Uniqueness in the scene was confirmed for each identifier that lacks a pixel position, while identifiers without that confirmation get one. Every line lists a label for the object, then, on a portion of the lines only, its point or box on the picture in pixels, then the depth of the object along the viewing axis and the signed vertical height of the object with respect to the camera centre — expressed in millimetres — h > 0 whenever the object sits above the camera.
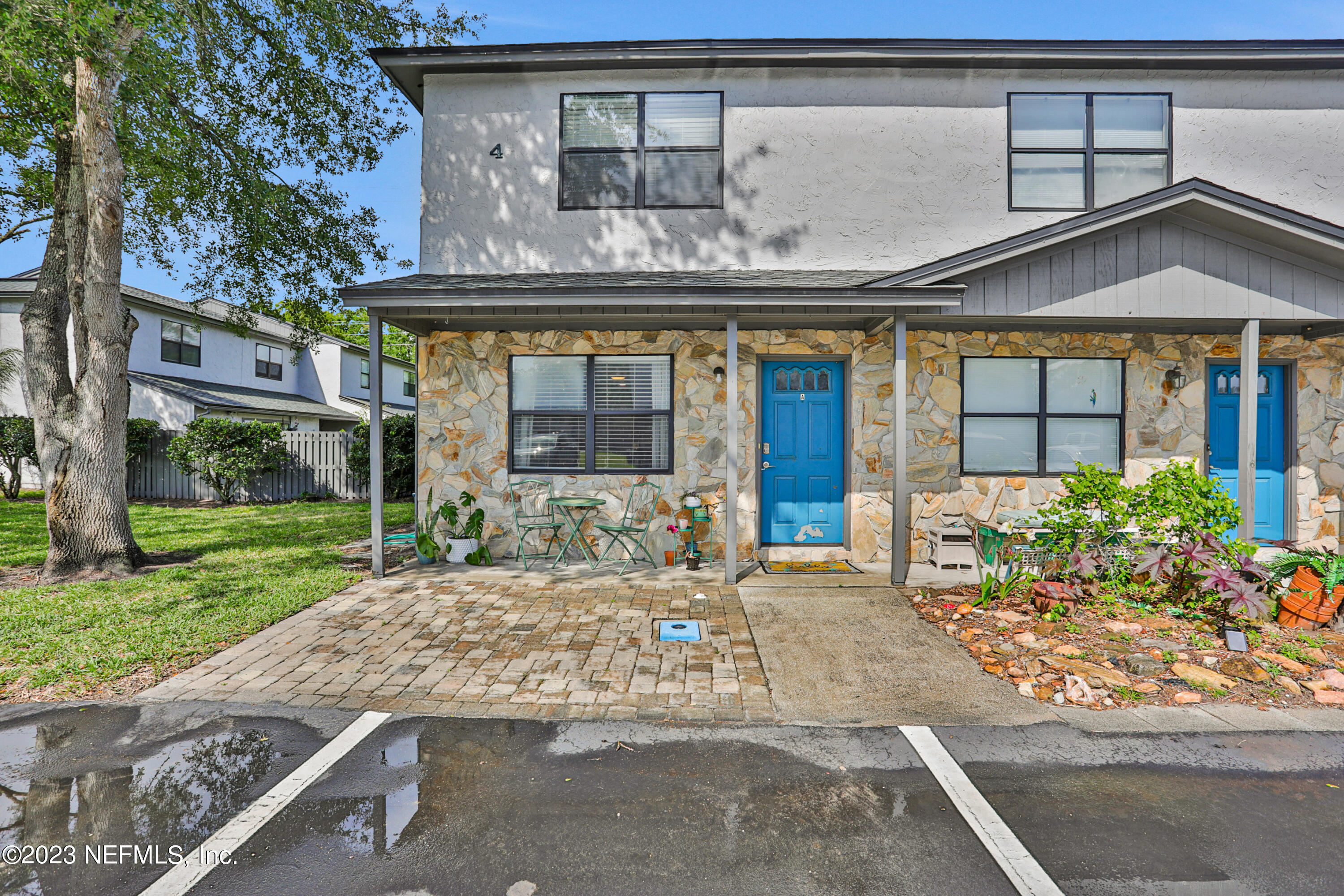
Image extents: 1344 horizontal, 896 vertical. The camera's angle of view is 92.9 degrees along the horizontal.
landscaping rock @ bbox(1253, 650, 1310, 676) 4070 -1363
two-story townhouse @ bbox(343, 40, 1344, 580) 7359 +2390
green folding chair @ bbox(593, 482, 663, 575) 7488 -751
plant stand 7336 -1014
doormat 7004 -1289
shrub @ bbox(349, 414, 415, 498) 13227 -145
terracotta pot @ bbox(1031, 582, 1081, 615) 5035 -1140
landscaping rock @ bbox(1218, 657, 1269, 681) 4008 -1367
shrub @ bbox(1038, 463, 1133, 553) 5434 -500
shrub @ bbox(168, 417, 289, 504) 13188 -100
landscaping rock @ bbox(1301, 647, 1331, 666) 4199 -1345
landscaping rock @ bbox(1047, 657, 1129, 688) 3953 -1391
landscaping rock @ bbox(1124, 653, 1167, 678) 4051 -1369
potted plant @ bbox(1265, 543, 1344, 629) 4797 -1067
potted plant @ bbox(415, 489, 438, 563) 7332 -1081
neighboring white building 16703 +2556
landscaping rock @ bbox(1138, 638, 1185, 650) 4406 -1330
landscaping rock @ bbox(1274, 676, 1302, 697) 3859 -1416
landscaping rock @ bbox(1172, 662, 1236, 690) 3926 -1398
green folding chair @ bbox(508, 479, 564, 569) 7574 -661
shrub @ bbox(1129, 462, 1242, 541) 5172 -433
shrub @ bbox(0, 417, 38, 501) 13484 -18
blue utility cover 4816 -1393
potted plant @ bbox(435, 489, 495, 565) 7375 -1046
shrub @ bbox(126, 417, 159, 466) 13648 +259
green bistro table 6922 -736
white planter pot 7379 -1140
